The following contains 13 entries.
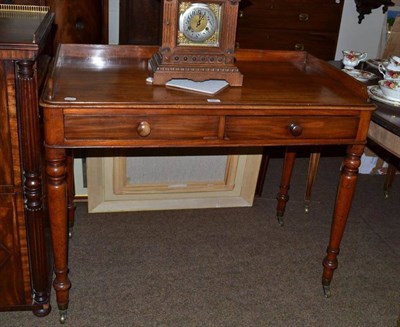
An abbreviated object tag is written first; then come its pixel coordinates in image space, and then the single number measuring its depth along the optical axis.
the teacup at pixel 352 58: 2.44
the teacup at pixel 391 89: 2.09
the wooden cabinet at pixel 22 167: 1.58
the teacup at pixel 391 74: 2.12
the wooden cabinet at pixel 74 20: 2.64
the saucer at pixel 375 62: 2.64
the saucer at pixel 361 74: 2.41
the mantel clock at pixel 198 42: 1.84
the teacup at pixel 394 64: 2.16
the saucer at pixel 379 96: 2.08
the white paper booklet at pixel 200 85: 1.84
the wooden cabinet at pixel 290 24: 3.87
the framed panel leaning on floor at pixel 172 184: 2.67
